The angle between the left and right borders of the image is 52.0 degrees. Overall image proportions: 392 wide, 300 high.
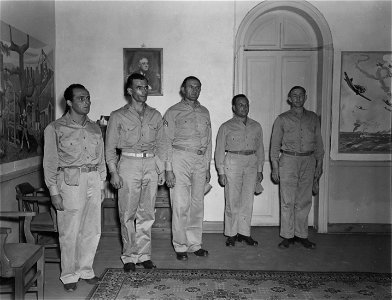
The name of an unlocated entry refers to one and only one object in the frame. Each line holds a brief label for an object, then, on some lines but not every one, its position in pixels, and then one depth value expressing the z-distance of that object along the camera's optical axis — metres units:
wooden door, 5.46
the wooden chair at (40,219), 3.64
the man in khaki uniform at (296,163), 4.59
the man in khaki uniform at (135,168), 3.70
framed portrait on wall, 5.21
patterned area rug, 3.24
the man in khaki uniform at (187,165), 4.16
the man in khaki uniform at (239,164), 4.61
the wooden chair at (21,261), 2.53
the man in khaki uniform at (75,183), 3.27
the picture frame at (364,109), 5.20
